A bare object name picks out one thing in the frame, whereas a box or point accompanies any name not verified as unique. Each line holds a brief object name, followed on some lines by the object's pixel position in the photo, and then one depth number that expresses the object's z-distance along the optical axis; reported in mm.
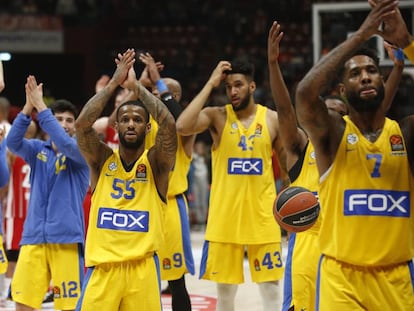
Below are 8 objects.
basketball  9752
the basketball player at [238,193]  13281
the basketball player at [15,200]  18452
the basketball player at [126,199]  10439
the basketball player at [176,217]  13618
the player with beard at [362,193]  8208
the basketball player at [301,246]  10713
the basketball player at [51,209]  12656
